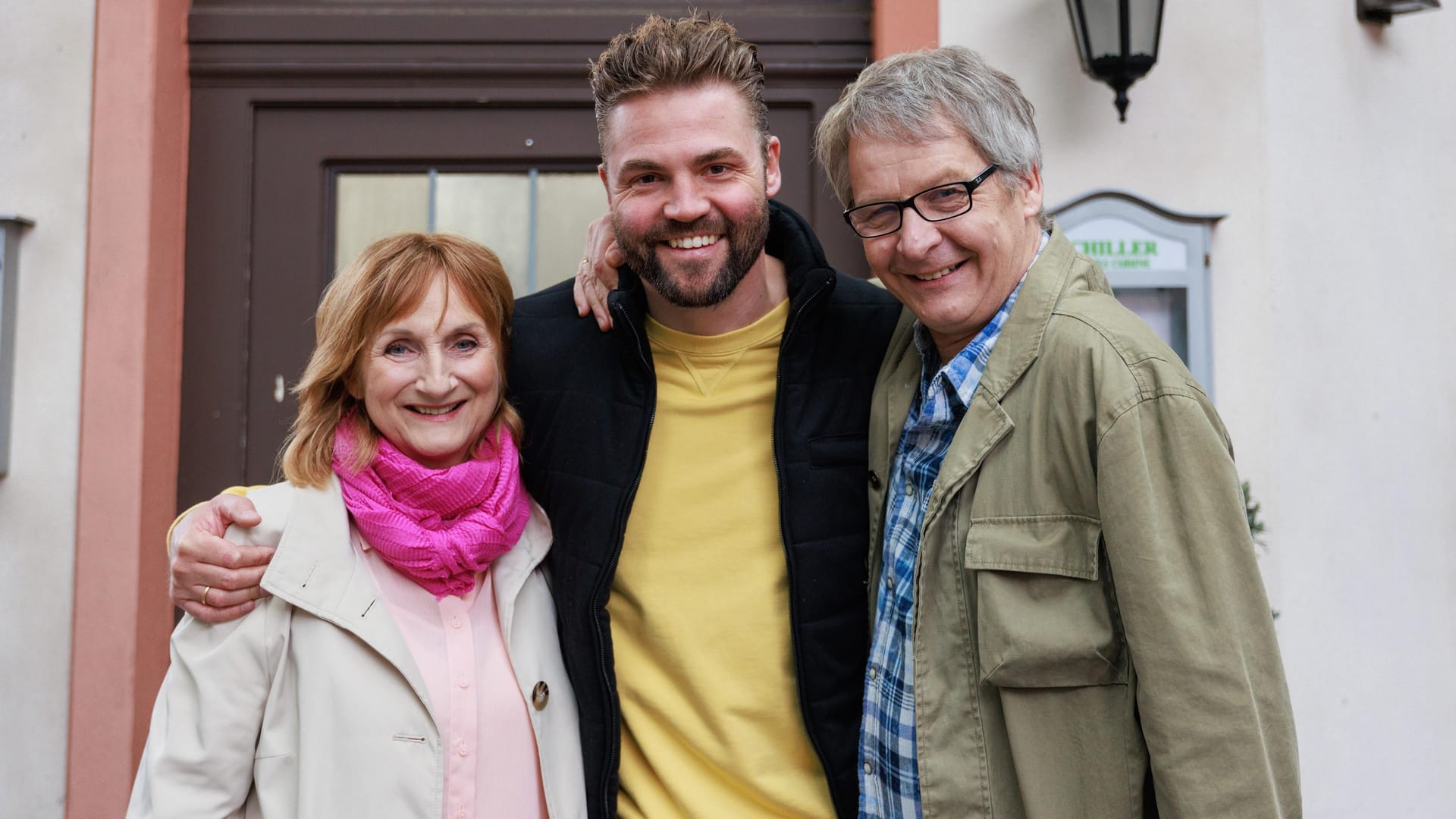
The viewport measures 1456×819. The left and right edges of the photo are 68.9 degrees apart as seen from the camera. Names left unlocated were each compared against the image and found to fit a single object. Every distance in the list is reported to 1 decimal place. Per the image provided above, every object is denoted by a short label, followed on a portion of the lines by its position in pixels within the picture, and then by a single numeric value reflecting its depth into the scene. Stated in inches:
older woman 62.5
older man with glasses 53.0
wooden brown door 116.0
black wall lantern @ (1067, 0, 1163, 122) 104.2
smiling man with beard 70.4
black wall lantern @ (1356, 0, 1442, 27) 114.0
